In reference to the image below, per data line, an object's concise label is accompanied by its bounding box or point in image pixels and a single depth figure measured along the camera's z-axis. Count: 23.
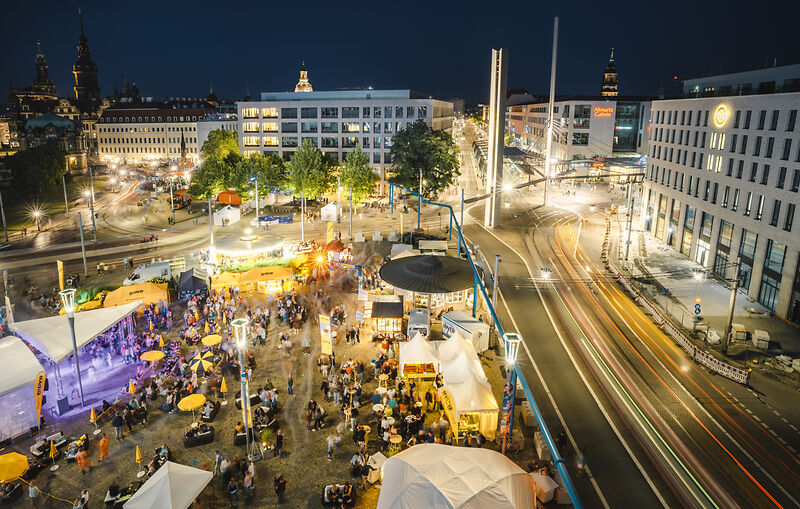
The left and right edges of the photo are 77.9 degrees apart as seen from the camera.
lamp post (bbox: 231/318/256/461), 18.38
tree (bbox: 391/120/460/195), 68.88
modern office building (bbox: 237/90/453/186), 83.31
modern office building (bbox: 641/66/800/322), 33.75
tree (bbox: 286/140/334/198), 66.44
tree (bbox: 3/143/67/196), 77.88
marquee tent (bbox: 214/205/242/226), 59.31
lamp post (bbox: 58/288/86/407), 22.72
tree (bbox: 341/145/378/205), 67.69
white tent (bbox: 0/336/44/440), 20.16
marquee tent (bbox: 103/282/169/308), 30.42
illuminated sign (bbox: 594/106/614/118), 92.69
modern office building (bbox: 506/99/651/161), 92.69
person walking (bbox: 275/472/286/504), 17.14
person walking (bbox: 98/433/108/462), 19.34
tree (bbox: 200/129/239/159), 103.50
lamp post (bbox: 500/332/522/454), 16.98
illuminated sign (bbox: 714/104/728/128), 42.44
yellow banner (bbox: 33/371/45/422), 21.11
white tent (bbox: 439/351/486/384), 21.53
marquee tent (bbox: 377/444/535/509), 13.73
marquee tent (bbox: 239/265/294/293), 35.59
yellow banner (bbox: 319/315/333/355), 25.86
